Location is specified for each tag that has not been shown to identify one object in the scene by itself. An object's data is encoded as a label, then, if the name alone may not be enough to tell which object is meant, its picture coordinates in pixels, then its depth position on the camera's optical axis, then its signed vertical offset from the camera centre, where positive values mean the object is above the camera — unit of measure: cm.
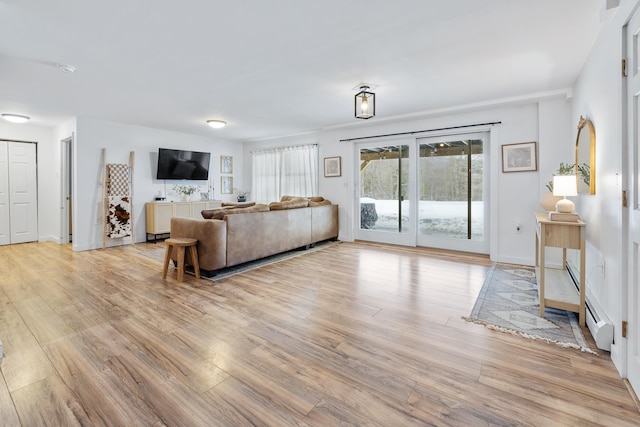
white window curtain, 669 +90
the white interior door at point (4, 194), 565 +31
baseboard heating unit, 194 -80
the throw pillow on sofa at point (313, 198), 611 +25
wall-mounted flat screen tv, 627 +101
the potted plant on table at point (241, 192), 793 +48
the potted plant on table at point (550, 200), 338 +12
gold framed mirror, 264 +52
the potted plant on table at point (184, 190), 668 +45
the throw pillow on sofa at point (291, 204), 472 +10
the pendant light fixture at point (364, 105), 362 +129
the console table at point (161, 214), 600 -8
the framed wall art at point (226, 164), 760 +118
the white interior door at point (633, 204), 159 +3
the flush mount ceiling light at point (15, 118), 497 +157
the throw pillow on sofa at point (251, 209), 394 +2
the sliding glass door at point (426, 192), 488 +32
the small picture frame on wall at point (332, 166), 622 +92
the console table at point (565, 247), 234 -37
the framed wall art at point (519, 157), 420 +76
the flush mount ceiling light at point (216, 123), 551 +161
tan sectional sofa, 369 -31
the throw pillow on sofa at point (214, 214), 386 -5
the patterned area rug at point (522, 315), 217 -88
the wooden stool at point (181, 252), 350 -50
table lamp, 253 +19
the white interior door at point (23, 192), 577 +35
